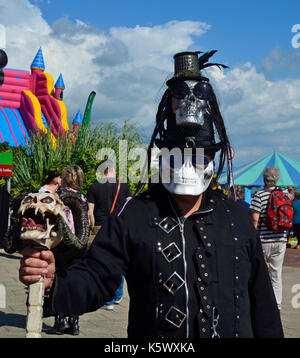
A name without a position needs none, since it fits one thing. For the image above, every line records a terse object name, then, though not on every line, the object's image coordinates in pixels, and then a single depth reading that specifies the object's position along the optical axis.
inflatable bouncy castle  19.81
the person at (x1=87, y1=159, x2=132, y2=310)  6.70
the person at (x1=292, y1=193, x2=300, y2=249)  13.73
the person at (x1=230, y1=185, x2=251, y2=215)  7.53
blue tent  16.91
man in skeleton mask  2.04
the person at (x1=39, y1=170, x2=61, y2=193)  6.19
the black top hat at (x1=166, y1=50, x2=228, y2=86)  2.42
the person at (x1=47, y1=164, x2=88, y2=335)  4.86
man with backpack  5.96
